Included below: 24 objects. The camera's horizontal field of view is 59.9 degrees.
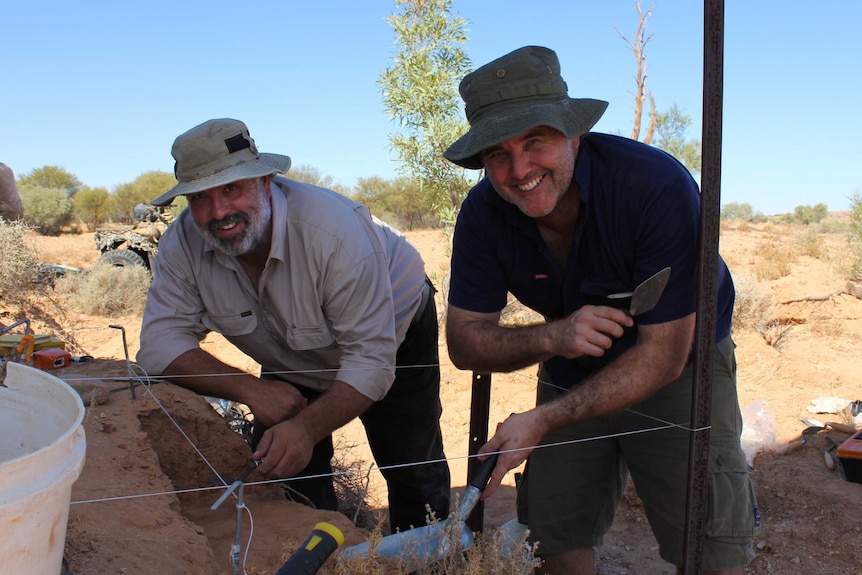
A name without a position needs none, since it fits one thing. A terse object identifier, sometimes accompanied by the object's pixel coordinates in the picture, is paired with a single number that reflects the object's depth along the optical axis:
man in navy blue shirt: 2.27
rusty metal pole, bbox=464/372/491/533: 3.14
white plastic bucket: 1.19
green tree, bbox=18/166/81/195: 32.16
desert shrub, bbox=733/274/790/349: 8.77
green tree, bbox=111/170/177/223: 30.19
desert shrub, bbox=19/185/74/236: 24.09
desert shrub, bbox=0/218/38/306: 10.95
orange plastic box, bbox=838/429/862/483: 4.74
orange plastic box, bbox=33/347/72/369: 3.71
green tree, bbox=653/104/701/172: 21.62
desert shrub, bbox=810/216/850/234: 22.88
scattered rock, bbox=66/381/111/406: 2.93
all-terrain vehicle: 13.80
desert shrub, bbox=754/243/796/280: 13.48
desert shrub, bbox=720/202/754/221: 40.04
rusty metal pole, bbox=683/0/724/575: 1.96
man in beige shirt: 2.97
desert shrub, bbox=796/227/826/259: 15.73
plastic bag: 5.48
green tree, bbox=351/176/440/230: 30.52
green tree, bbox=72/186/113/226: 29.58
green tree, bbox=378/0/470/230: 8.18
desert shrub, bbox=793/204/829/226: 31.81
